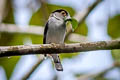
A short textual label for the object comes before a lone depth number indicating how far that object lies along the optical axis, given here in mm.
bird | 7438
